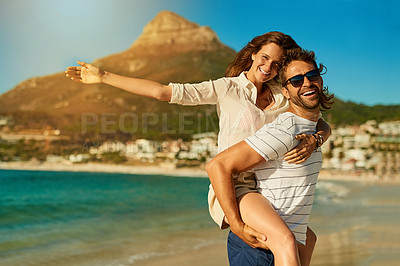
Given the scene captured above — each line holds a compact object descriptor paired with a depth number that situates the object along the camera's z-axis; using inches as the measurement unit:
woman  67.2
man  58.1
